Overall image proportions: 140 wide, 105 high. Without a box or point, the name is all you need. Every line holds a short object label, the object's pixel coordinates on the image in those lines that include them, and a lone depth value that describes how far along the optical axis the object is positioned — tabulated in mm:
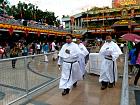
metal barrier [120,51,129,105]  1205
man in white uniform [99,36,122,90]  3481
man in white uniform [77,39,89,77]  3809
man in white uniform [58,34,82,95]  3112
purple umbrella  4144
